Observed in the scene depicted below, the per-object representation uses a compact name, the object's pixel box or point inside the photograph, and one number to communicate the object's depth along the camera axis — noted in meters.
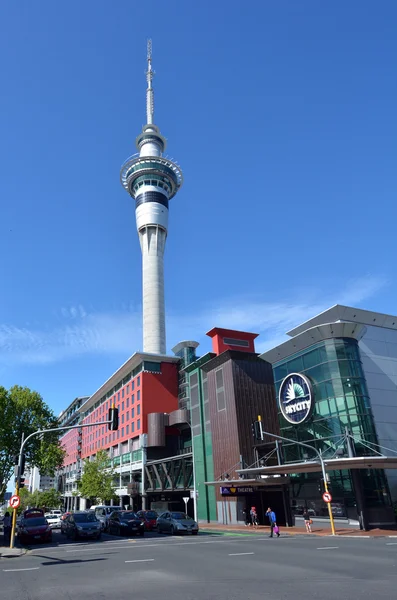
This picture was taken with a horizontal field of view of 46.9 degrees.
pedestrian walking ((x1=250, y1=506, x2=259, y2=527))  40.66
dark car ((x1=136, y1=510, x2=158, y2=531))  38.75
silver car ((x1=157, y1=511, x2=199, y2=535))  32.09
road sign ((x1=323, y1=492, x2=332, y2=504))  29.65
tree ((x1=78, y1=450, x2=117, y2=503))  70.31
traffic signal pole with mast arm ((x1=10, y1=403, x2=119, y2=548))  24.27
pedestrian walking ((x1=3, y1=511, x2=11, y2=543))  36.01
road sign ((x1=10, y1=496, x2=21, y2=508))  24.83
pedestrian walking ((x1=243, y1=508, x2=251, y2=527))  43.03
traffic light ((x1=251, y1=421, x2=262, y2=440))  29.14
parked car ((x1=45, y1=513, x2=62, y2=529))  51.74
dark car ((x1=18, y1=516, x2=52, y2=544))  29.38
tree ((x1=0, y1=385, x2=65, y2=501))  50.06
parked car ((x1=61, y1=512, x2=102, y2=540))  29.98
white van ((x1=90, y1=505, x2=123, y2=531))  40.34
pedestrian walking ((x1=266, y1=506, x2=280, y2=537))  28.19
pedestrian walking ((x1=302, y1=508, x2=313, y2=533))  30.69
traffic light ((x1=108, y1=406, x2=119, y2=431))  24.27
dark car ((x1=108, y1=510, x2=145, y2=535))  33.50
